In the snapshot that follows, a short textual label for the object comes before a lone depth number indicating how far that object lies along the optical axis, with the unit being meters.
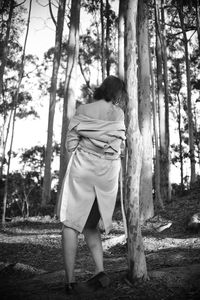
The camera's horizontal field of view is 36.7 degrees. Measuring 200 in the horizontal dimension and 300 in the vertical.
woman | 2.05
